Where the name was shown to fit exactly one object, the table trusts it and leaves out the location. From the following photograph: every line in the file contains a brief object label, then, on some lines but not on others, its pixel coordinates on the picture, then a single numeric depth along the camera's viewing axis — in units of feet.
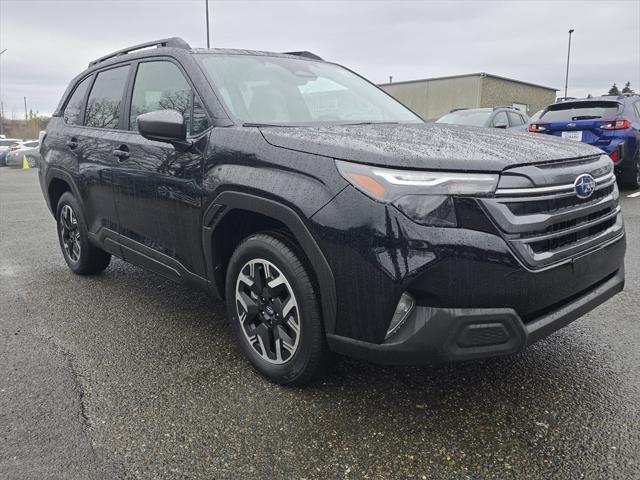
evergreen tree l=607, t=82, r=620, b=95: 233.47
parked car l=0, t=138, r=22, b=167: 80.18
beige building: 110.11
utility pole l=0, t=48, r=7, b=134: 208.74
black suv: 6.72
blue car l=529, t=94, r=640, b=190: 26.48
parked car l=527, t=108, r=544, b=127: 29.30
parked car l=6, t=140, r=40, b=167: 76.43
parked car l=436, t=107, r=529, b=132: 33.01
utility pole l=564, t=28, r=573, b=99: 138.37
